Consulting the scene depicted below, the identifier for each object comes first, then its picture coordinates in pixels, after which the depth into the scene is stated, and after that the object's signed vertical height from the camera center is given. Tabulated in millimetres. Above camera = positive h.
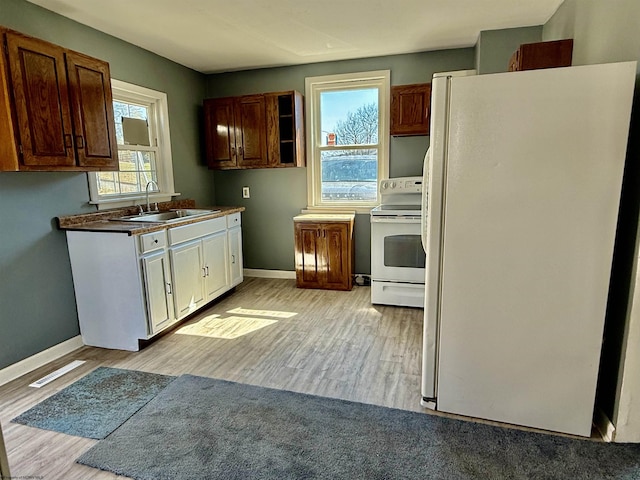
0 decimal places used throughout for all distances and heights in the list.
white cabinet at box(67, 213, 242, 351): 2771 -801
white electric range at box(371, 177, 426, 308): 3520 -794
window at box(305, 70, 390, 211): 4207 +378
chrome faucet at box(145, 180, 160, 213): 3564 -138
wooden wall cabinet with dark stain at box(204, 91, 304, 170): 4164 +485
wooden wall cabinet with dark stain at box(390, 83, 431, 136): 3811 +625
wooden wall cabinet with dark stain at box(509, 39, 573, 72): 2445 +729
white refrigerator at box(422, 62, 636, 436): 1652 -299
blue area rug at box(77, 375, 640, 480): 1655 -1278
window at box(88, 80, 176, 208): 3332 +227
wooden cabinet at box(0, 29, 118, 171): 2203 +432
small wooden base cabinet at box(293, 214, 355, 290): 4082 -837
